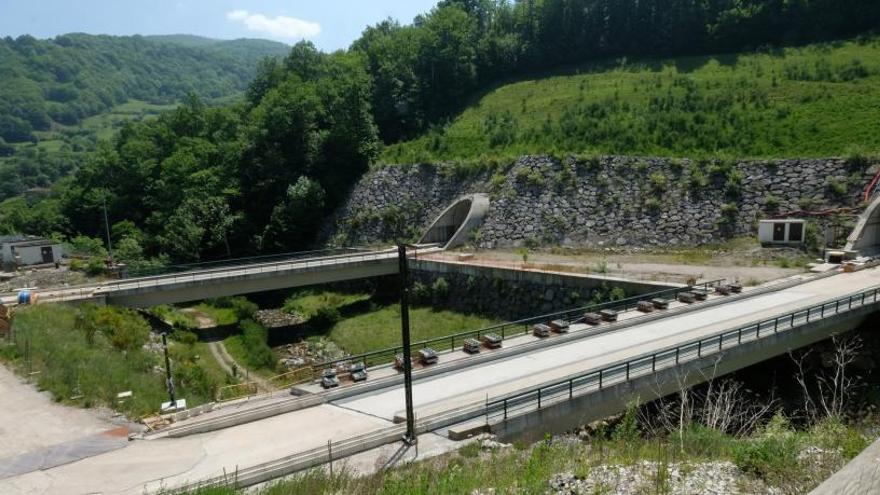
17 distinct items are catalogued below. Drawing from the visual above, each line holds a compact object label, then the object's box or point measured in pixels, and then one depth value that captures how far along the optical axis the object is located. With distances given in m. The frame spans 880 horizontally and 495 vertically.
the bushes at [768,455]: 11.35
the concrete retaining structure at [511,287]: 30.23
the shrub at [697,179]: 38.28
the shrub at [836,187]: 34.74
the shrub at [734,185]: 37.22
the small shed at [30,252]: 44.50
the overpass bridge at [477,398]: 13.32
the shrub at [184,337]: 32.67
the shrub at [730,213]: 36.34
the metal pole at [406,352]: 13.49
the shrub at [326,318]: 38.16
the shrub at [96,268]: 39.66
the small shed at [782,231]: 33.66
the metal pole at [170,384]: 18.50
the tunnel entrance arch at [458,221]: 42.72
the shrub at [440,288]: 37.06
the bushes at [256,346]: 31.53
